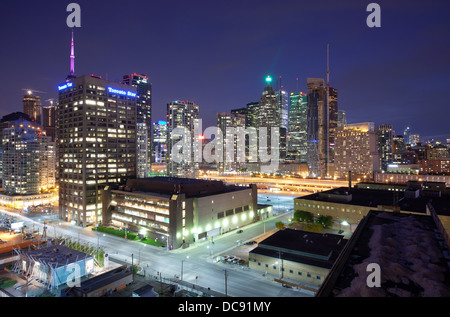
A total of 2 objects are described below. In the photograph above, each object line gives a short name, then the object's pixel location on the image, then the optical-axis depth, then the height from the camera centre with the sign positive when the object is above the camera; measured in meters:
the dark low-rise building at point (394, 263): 22.17 -10.70
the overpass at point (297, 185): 172.52 -17.89
